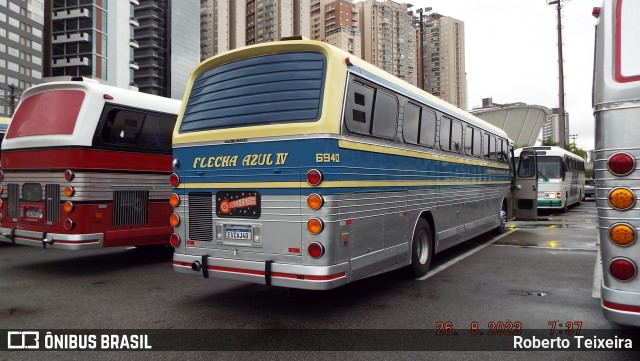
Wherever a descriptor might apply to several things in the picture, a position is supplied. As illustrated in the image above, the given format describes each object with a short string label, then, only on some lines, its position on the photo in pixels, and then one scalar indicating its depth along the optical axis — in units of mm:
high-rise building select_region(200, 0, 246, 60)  109500
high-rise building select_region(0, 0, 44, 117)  76438
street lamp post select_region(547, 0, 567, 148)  32844
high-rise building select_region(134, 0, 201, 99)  99562
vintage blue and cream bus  4852
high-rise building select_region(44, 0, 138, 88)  71000
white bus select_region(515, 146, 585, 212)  20453
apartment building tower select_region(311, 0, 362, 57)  108688
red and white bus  7316
